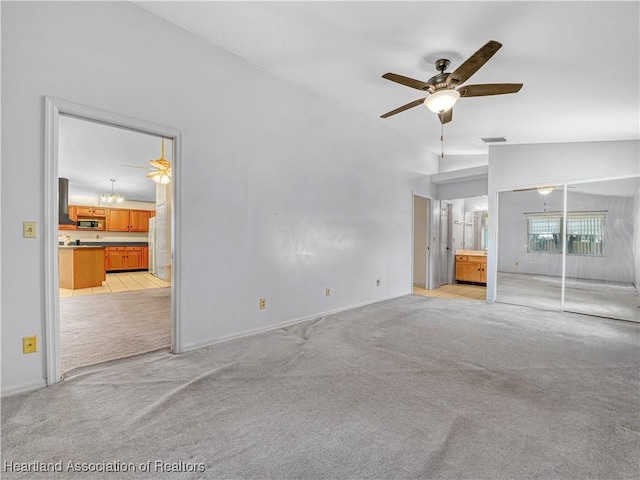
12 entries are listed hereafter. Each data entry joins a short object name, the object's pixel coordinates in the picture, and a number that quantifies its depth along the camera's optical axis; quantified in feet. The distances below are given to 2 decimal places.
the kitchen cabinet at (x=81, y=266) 20.88
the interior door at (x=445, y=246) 23.25
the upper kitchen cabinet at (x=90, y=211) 30.12
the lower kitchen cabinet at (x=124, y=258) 30.48
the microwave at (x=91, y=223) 29.65
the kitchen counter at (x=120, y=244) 30.80
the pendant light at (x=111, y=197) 29.50
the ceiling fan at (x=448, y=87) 8.37
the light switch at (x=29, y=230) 6.75
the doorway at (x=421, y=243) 22.30
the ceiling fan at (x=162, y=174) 16.45
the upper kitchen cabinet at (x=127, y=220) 32.27
